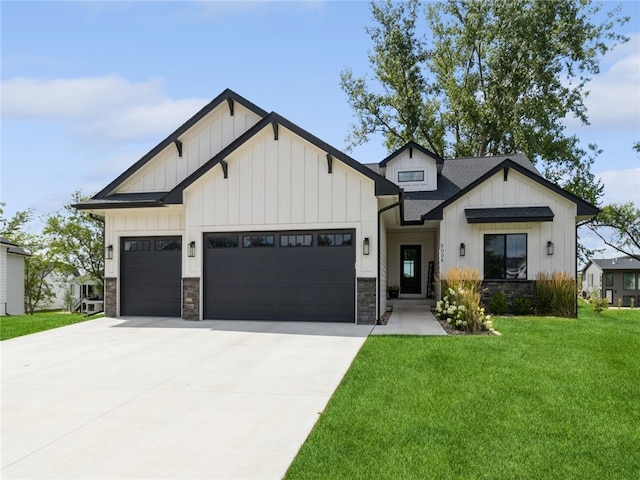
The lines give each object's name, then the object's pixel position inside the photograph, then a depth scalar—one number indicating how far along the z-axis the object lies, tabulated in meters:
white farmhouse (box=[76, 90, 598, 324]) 11.26
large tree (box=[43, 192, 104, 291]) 26.86
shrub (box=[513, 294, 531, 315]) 13.30
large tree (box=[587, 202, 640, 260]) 28.45
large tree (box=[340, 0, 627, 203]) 24.56
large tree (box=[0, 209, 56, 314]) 29.11
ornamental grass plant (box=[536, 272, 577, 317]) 13.11
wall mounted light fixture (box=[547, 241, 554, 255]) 13.73
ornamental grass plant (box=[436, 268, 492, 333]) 10.01
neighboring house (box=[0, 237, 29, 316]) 22.47
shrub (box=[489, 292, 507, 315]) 13.43
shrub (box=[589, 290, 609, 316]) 14.30
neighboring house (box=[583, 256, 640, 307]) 38.56
